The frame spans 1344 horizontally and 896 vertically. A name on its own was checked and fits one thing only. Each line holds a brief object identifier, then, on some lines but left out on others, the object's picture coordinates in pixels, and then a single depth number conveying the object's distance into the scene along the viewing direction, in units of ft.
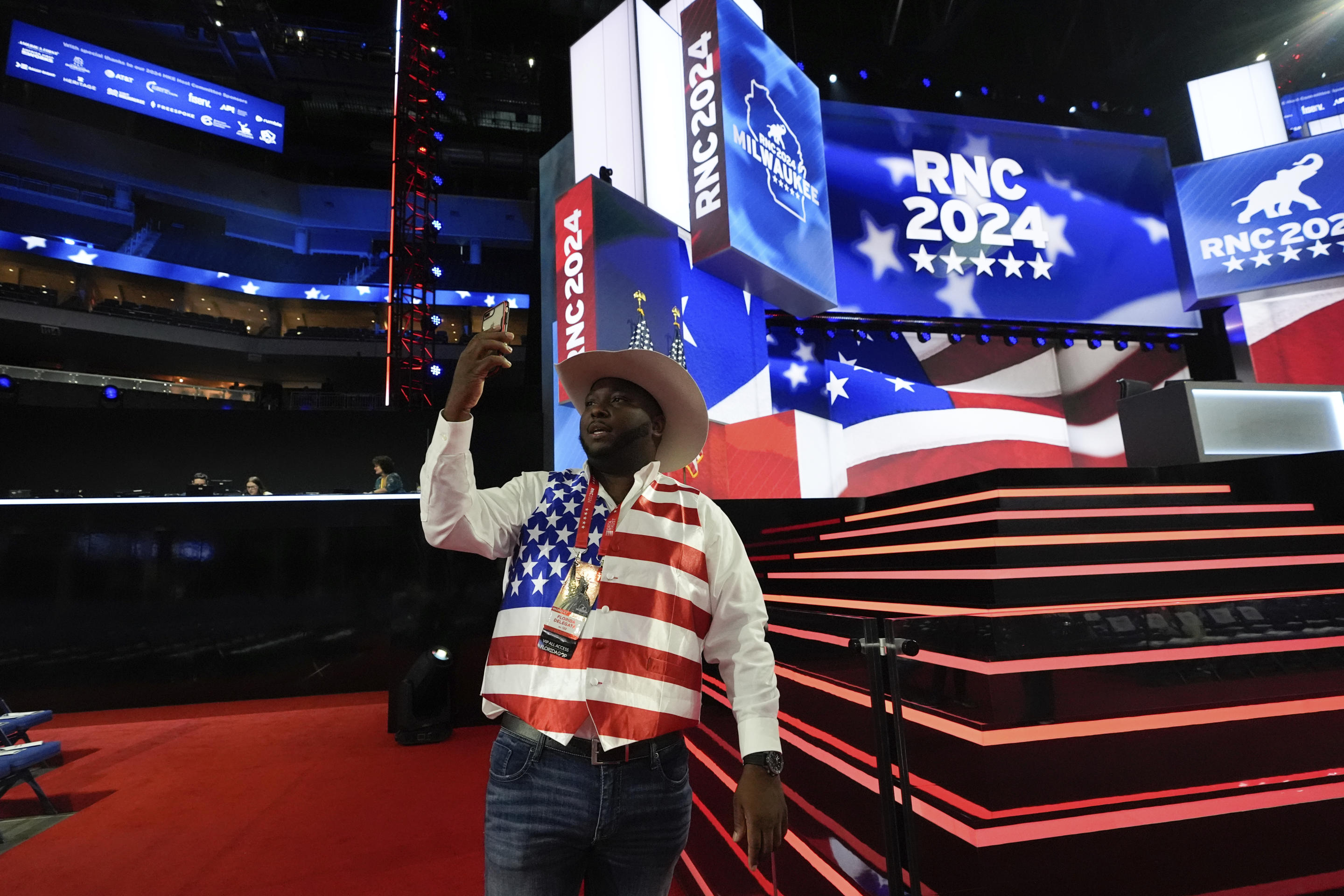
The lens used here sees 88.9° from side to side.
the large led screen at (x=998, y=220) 32.65
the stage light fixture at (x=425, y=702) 15.85
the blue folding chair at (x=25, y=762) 10.68
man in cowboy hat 3.92
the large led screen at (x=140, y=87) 41.78
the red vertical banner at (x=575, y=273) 21.04
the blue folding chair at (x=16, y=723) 13.50
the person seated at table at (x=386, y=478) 23.27
